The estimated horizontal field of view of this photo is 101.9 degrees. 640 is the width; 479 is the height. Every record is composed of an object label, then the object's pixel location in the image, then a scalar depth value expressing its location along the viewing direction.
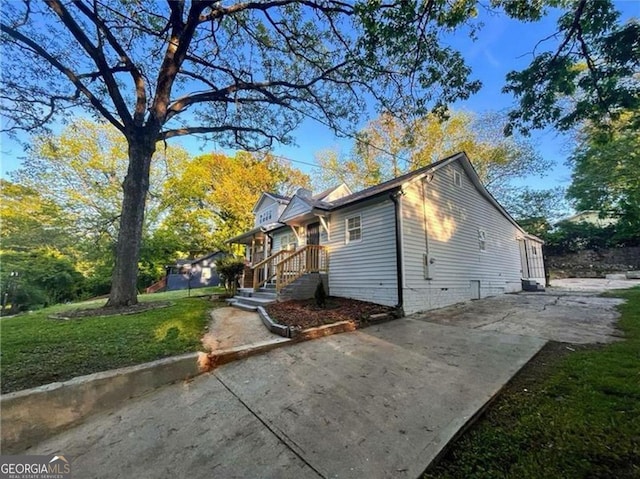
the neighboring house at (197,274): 22.05
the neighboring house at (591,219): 18.85
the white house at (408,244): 7.68
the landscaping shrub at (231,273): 11.82
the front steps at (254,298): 8.41
